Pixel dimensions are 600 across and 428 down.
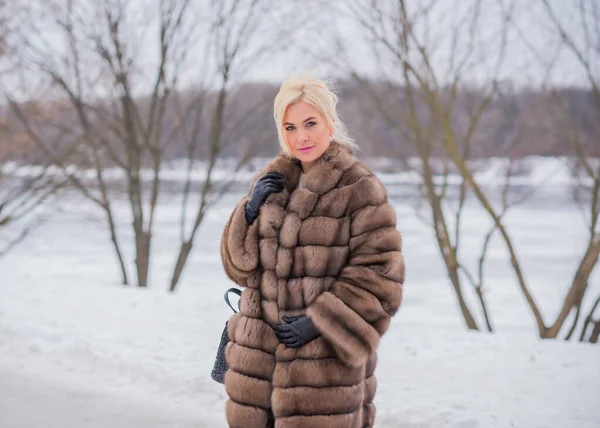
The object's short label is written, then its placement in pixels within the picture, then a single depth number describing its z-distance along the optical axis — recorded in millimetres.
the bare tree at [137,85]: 7926
